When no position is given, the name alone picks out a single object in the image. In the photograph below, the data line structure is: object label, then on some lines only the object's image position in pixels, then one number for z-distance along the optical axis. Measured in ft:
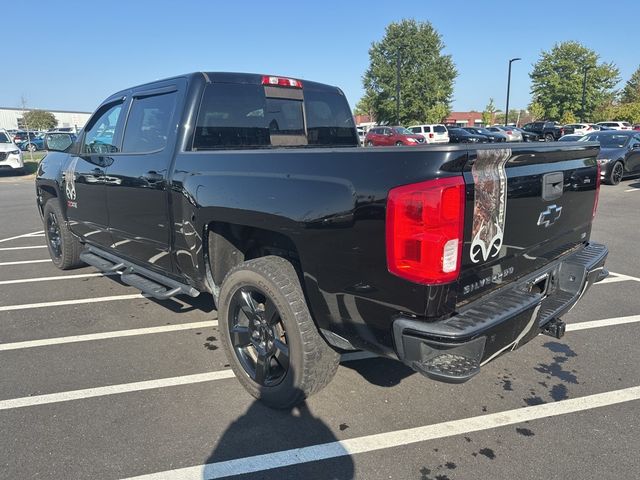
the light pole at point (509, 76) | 140.36
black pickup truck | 6.82
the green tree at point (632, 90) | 223.92
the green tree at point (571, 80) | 183.62
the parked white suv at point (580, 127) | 132.55
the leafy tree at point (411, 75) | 188.75
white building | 252.42
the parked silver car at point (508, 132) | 116.45
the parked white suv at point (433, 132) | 119.65
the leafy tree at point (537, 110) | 191.47
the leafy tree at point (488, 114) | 238.48
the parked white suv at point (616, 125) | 141.68
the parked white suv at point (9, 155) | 64.23
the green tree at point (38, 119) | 214.07
